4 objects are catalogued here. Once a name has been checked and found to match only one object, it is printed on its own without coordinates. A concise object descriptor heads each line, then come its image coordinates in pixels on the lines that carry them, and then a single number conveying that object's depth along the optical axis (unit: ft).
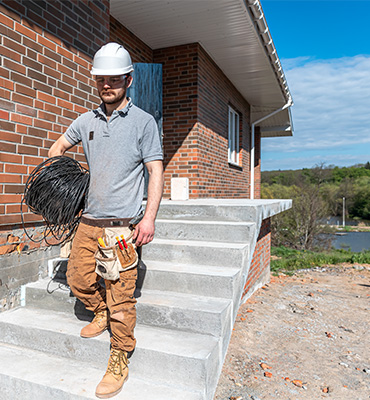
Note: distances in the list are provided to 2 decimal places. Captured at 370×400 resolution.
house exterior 9.60
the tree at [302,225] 57.52
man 6.74
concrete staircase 6.97
